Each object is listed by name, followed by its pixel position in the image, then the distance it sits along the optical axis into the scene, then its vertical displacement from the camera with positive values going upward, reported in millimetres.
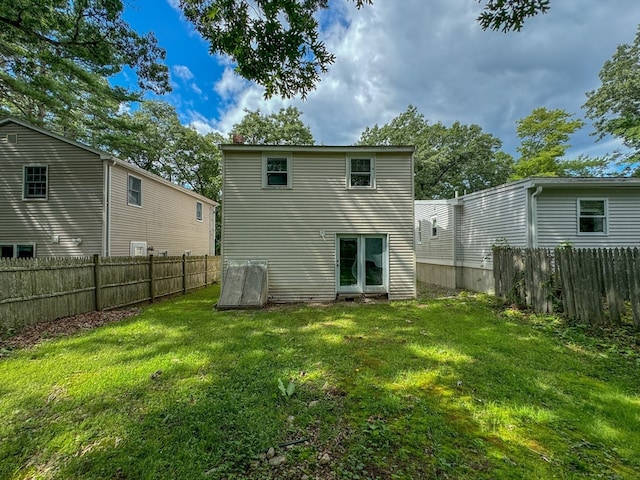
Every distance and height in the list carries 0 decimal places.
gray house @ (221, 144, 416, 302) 9648 +865
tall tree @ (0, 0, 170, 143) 7777 +6439
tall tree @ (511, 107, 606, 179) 22422 +8218
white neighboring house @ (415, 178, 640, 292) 9570 +962
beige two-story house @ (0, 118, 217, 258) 10211 +1767
